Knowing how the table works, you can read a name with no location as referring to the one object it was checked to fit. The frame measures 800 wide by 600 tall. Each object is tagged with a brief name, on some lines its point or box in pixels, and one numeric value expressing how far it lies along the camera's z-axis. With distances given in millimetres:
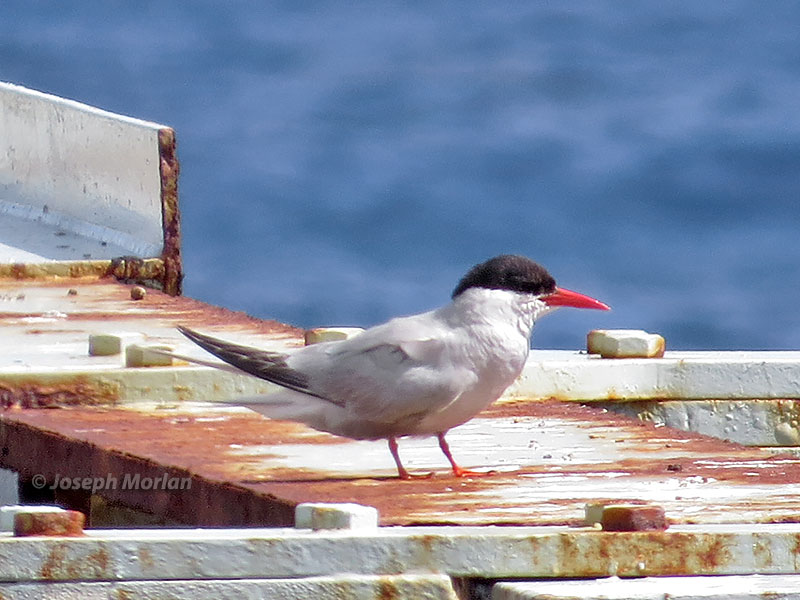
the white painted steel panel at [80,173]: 14672
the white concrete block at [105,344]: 10437
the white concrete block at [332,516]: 6254
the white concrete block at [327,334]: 10500
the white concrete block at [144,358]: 9891
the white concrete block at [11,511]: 6109
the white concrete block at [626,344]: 10797
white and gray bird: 8430
